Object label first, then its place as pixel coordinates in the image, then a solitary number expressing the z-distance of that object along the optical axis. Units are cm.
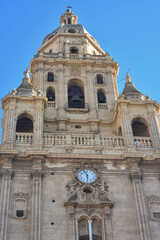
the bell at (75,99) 3028
